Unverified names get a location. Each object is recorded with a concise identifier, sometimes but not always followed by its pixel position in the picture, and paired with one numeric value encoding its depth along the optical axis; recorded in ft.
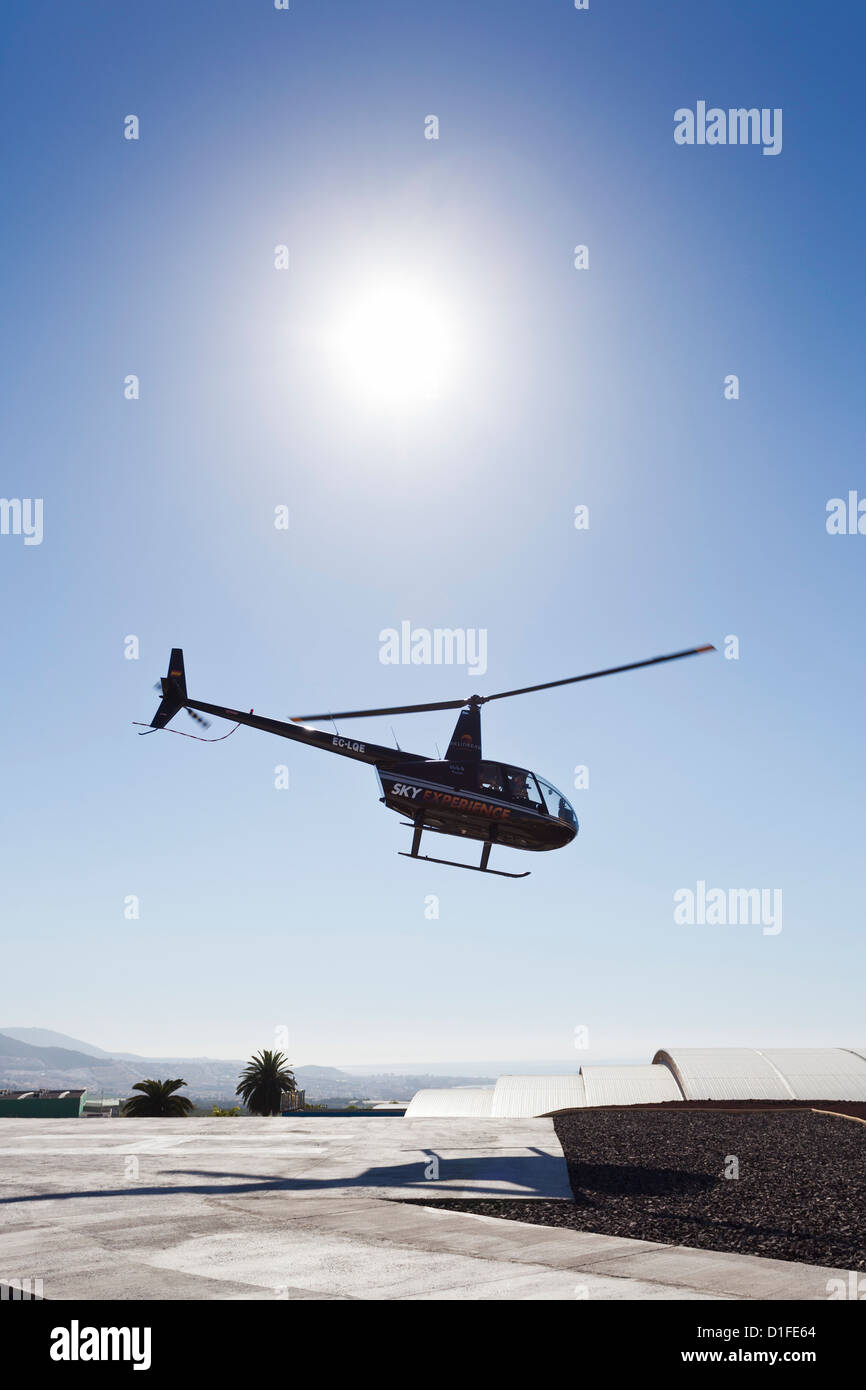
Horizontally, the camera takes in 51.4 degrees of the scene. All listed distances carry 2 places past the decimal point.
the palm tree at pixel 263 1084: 219.41
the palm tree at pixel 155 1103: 172.76
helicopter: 88.33
